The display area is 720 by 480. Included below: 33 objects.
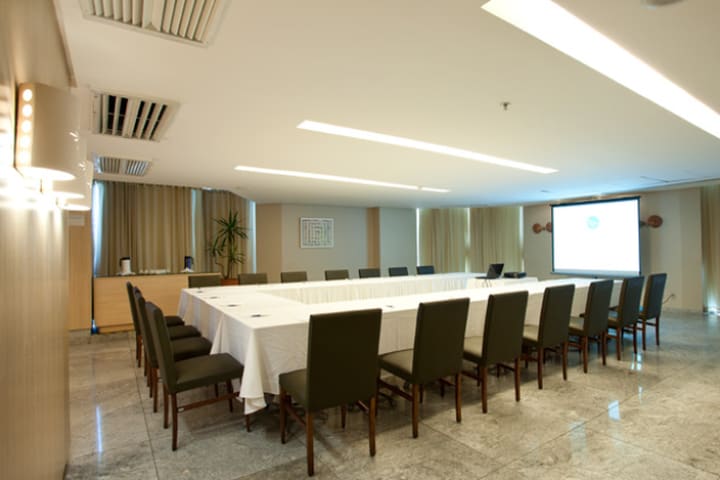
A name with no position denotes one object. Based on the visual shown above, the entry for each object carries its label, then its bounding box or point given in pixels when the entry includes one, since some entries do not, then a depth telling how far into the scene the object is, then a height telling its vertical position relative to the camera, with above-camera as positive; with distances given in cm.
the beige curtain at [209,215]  772 +74
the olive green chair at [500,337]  294 -76
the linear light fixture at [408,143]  330 +108
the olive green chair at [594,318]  386 -79
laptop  612 -44
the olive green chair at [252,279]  576 -47
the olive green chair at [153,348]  285 -86
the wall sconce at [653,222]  738 +45
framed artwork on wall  888 +39
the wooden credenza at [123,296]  543 -70
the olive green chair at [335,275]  650 -48
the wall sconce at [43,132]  112 +38
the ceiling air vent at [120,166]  445 +110
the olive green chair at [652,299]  463 -71
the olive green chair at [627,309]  423 -77
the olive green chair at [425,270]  779 -50
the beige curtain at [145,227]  676 +47
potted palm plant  773 +10
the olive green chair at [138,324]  375 -85
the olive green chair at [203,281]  545 -46
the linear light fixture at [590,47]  170 +109
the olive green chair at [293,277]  603 -47
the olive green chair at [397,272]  730 -50
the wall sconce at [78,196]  194 +36
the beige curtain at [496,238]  979 +21
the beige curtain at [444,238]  1065 +25
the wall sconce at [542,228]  901 +44
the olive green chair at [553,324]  342 -76
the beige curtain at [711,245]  691 -4
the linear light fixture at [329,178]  496 +108
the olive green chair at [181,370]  238 -84
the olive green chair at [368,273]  691 -48
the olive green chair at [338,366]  212 -71
